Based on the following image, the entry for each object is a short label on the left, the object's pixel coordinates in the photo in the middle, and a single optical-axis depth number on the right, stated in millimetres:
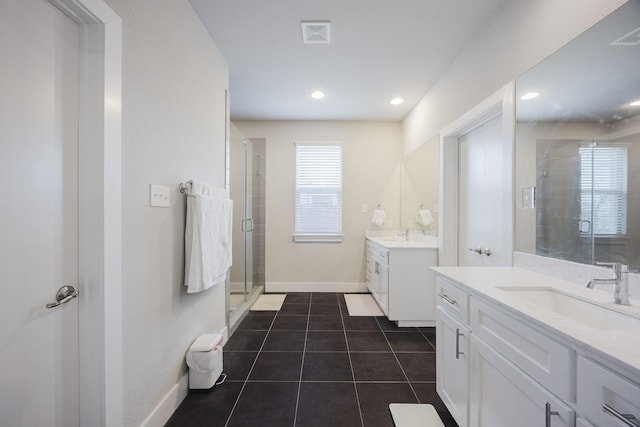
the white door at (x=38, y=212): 845
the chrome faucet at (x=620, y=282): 1015
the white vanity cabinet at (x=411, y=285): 2875
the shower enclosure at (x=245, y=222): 3195
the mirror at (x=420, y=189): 3031
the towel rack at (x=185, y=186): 1723
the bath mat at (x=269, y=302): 3459
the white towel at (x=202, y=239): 1733
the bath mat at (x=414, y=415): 1541
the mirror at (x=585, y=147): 1070
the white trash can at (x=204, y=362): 1770
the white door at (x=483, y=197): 1960
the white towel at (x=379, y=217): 4095
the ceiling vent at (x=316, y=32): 2018
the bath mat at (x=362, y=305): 3281
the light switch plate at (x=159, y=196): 1439
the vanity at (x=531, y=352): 690
